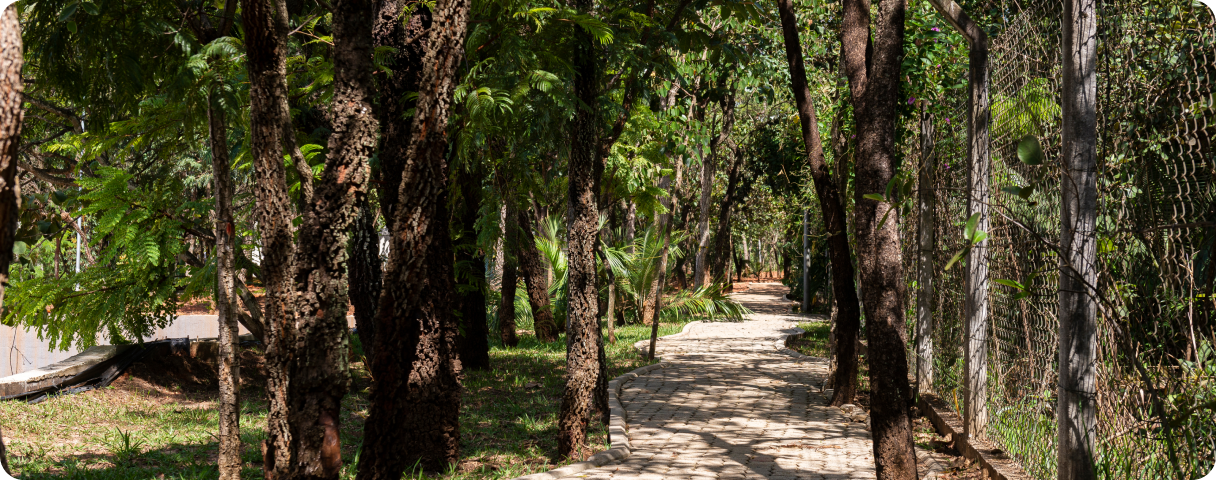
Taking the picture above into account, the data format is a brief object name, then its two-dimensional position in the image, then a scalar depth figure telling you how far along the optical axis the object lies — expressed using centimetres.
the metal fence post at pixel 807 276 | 2296
